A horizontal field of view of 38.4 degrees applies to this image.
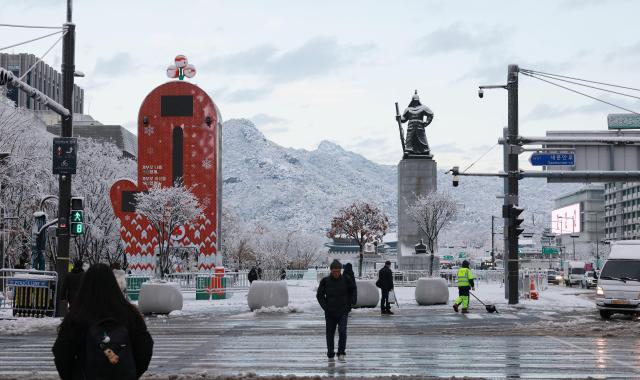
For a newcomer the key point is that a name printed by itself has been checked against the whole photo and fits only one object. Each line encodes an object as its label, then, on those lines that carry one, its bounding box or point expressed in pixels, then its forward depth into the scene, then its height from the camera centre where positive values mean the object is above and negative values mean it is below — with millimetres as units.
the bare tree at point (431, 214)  69562 +2900
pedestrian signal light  27391 +1028
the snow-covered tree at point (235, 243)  113812 +1090
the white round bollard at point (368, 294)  32406 -1515
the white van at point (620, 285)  27219 -998
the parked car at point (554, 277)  82712 -2367
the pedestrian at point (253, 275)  52094 -1379
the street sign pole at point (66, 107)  27359 +4280
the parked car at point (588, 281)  64762 -2112
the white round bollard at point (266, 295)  31016 -1494
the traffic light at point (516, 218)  34906 +1272
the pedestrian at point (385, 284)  28938 -1034
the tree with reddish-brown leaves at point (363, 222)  103875 +3275
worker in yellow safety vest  29156 -1069
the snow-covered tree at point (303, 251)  135112 -21
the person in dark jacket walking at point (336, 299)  15727 -831
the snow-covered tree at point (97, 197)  66812 +4011
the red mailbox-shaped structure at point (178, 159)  56094 +5645
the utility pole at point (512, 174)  34719 +2985
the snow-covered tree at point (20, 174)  54388 +4724
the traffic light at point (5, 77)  21000 +4003
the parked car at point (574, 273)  73438 -1747
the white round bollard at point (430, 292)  34531 -1530
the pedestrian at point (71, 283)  21453 -771
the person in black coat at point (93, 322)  5961 -464
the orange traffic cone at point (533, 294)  39031 -1831
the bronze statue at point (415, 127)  73375 +10119
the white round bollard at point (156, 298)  29234 -1513
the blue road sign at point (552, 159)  38406 +3889
